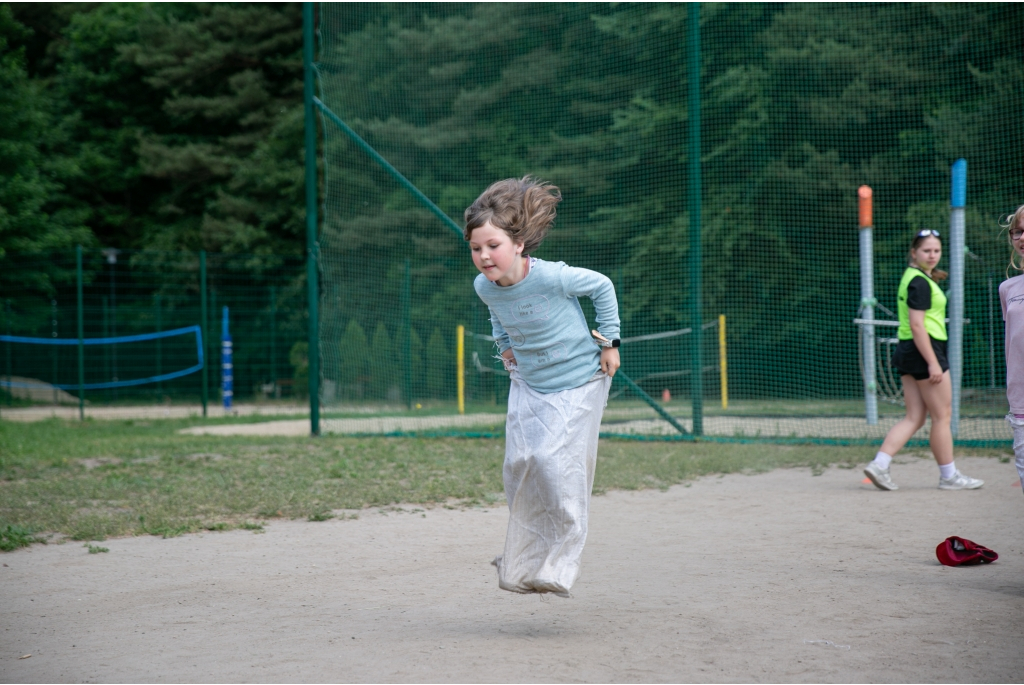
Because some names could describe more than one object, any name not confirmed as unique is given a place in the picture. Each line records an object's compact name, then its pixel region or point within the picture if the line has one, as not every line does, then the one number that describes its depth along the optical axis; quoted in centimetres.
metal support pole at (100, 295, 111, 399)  2167
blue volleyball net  2164
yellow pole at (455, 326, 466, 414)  1579
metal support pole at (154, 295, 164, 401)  2157
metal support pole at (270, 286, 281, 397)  2188
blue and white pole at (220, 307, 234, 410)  1870
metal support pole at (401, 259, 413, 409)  1434
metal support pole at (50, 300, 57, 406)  2184
